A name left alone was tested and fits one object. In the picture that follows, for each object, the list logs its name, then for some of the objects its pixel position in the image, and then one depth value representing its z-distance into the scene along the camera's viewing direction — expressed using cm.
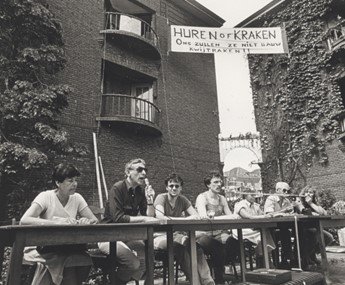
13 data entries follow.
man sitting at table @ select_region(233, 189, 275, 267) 431
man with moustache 311
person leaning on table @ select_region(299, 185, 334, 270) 510
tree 593
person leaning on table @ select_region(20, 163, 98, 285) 257
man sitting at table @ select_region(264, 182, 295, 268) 497
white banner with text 959
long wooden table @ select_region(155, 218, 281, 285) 292
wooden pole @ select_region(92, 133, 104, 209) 816
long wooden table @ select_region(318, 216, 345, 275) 432
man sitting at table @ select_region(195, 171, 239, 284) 412
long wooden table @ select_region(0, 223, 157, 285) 201
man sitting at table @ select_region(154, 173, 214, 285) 343
